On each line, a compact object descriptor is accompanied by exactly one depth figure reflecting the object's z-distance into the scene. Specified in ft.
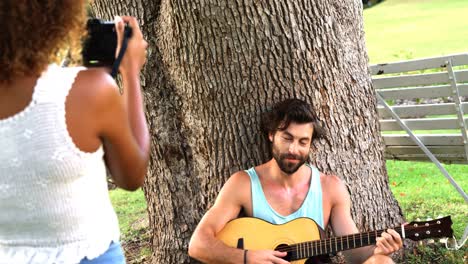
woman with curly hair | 6.30
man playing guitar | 12.41
